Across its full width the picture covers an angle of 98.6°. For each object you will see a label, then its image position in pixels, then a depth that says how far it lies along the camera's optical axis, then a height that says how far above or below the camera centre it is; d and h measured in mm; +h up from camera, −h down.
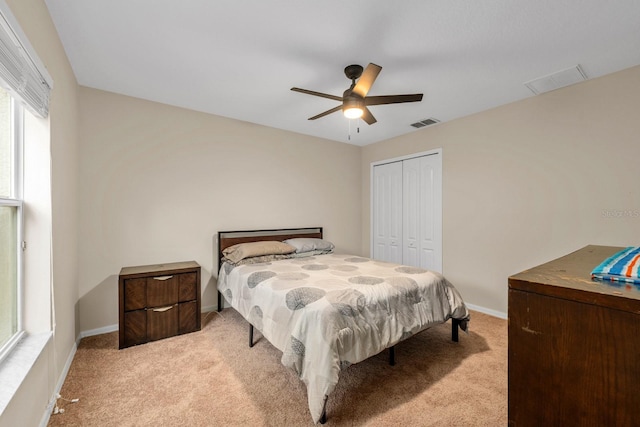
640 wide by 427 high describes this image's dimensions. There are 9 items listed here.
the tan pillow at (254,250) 3230 -447
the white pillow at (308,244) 3688 -432
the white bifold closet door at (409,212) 3996 +12
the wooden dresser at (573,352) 654 -365
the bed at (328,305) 1710 -712
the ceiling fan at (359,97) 2120 +942
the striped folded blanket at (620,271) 825 -189
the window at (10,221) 1487 -43
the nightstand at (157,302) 2568 -873
